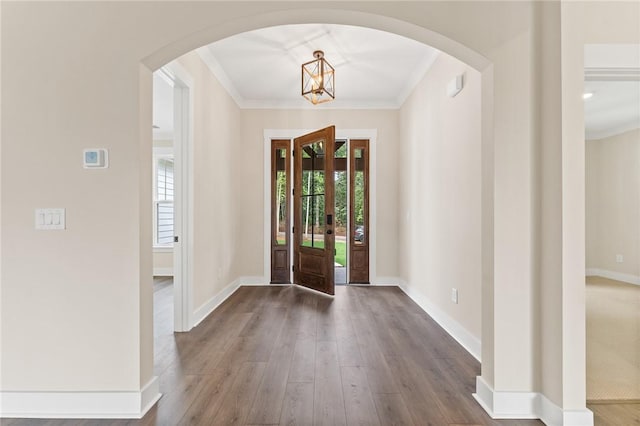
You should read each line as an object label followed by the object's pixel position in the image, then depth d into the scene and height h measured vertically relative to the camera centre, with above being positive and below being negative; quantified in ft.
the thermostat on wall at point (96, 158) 6.04 +1.07
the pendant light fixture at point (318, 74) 11.46 +5.43
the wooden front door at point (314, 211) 14.73 +0.25
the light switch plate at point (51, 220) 6.11 -0.08
